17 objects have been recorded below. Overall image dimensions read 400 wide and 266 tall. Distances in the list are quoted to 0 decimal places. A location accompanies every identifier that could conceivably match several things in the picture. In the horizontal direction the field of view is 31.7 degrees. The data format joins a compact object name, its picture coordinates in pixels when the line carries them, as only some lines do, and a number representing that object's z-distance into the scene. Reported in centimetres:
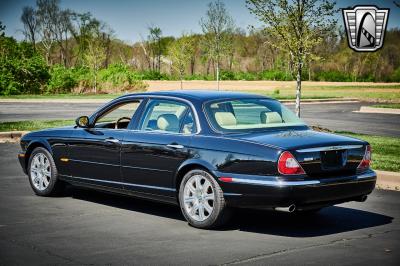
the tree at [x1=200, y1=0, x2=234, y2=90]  5956
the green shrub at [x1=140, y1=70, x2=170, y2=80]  8306
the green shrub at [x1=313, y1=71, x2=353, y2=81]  7806
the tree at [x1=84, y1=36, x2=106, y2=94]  5556
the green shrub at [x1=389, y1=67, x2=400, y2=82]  7569
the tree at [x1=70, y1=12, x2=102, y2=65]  9506
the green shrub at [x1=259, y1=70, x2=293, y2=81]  7778
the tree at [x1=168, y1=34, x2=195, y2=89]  6519
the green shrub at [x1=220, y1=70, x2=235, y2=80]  8150
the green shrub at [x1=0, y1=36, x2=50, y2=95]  4806
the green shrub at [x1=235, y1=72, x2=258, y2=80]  8194
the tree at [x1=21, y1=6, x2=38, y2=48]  9738
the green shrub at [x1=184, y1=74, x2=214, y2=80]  8419
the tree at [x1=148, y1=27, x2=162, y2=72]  9544
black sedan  693
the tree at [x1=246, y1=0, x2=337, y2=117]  2014
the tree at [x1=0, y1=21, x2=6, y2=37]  4338
